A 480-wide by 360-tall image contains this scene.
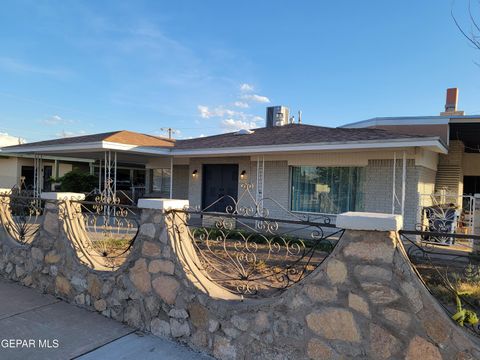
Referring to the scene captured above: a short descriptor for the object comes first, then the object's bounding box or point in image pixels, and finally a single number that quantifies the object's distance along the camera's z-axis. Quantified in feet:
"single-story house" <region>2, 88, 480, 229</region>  31.40
